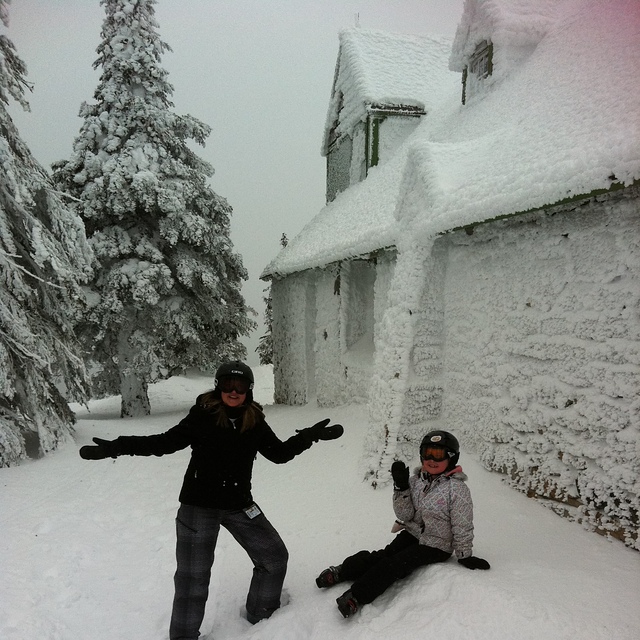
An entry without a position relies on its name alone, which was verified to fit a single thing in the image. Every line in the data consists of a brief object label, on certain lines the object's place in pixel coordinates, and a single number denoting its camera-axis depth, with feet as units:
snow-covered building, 12.60
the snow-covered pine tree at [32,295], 22.65
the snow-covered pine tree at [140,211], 33.94
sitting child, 10.37
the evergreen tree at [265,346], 85.96
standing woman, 10.03
